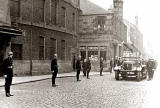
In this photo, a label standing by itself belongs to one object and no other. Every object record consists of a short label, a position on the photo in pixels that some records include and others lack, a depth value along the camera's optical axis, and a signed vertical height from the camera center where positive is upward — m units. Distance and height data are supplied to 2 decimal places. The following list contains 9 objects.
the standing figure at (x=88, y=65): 24.55 -0.50
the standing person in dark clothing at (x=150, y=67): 22.83 -0.63
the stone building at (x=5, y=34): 21.11 +1.88
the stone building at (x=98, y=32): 41.53 +3.81
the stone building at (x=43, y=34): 23.73 +2.35
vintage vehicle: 22.12 -0.75
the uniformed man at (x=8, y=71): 12.27 -0.49
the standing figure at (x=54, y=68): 16.75 -0.50
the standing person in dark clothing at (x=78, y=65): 20.98 -0.43
